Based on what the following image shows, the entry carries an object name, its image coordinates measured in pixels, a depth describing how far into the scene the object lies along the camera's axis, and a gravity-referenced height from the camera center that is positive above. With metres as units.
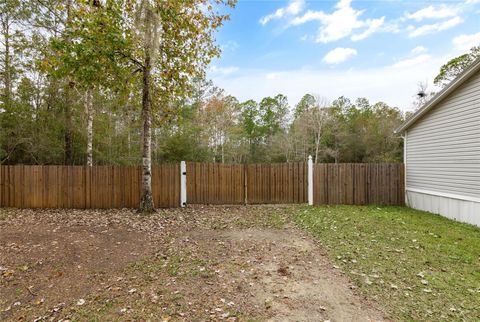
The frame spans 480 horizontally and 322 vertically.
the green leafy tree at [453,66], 13.76 +5.68
